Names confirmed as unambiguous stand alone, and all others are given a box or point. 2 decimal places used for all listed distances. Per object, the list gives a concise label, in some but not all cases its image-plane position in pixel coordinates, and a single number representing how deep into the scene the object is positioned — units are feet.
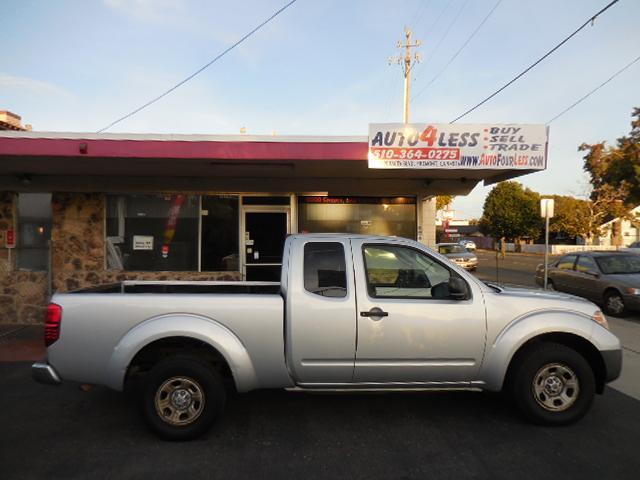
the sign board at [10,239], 28.94
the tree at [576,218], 134.82
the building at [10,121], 47.40
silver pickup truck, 12.64
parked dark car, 31.94
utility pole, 90.93
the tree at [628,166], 60.13
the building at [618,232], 137.34
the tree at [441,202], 130.49
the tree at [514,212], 148.15
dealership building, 27.73
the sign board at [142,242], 30.35
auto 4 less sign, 22.56
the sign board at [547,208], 38.80
